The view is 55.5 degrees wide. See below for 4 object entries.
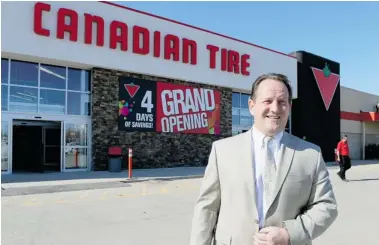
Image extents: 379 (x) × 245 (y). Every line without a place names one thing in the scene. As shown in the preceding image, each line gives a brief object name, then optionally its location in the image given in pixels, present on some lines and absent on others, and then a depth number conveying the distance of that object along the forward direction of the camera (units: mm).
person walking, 13383
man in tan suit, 1807
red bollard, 12672
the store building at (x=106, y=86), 13797
